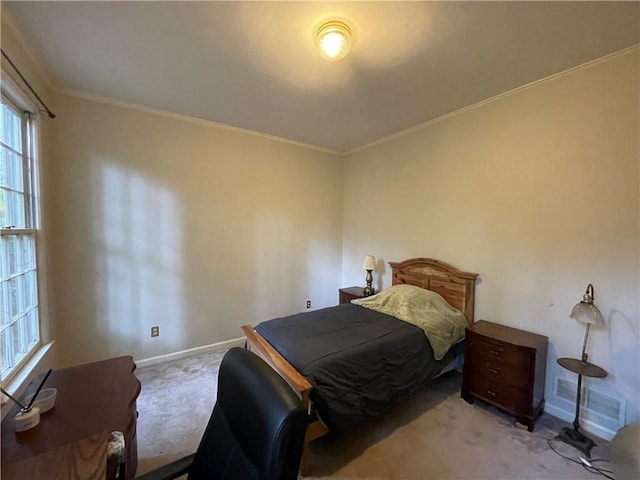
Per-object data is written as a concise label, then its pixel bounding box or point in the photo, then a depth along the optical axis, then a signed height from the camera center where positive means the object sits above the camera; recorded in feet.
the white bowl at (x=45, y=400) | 3.82 -2.51
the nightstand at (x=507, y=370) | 6.91 -3.69
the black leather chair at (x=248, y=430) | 2.41 -2.02
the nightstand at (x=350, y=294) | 12.52 -3.03
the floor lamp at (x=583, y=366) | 6.29 -3.18
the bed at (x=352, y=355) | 5.81 -3.12
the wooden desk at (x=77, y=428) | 2.98 -2.64
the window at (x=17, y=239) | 5.76 -0.44
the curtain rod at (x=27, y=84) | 5.40 +3.07
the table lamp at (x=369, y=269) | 12.58 -1.88
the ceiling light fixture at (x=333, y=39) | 5.53 +3.86
